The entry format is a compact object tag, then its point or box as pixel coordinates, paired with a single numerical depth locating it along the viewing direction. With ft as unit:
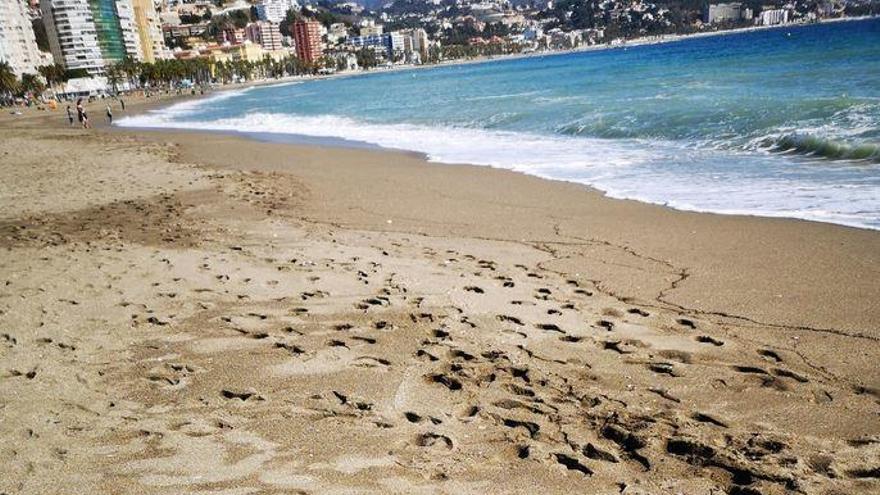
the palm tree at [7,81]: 265.34
